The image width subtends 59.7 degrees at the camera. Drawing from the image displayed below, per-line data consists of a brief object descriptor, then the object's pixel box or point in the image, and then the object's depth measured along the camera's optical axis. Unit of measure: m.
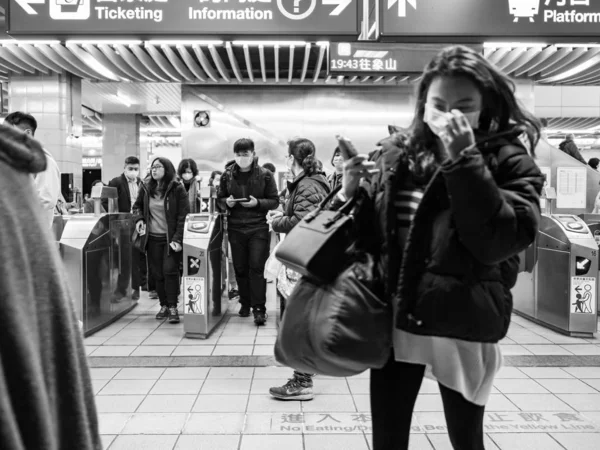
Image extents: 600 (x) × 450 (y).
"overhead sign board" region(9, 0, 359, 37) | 4.07
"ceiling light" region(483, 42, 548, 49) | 6.95
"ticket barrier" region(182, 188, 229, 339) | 4.49
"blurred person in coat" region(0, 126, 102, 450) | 0.70
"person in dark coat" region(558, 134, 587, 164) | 8.40
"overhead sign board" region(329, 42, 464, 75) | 4.53
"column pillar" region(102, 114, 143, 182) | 15.02
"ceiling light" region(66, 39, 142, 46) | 7.23
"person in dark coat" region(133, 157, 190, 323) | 4.93
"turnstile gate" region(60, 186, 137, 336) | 4.36
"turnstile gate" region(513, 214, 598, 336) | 4.57
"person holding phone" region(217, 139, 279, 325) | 4.92
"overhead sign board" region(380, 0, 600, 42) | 3.98
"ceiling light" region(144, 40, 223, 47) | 7.36
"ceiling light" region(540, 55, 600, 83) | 8.16
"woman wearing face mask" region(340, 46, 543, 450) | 1.17
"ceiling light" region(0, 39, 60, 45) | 7.52
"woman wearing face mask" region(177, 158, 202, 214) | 5.69
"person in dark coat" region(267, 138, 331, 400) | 3.36
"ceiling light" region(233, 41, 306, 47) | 7.43
